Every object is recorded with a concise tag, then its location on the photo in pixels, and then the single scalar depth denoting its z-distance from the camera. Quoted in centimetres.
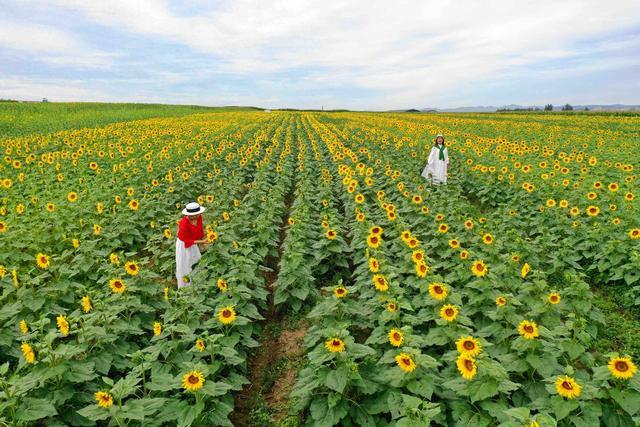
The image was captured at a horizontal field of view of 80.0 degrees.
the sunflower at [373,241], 593
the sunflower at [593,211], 792
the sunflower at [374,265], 516
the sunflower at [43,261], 540
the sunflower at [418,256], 554
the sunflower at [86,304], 445
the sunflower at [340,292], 444
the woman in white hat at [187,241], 633
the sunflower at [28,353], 343
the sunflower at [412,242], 602
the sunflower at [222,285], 511
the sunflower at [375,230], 651
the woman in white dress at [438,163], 1216
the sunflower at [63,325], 379
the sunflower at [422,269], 504
